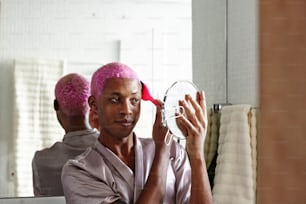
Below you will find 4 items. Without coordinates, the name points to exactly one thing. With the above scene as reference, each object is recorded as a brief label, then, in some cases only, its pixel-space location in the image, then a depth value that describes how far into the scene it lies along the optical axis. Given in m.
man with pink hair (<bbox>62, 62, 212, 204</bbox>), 2.05
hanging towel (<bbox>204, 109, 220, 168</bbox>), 2.18
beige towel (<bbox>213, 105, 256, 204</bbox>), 2.15
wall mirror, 2.18
